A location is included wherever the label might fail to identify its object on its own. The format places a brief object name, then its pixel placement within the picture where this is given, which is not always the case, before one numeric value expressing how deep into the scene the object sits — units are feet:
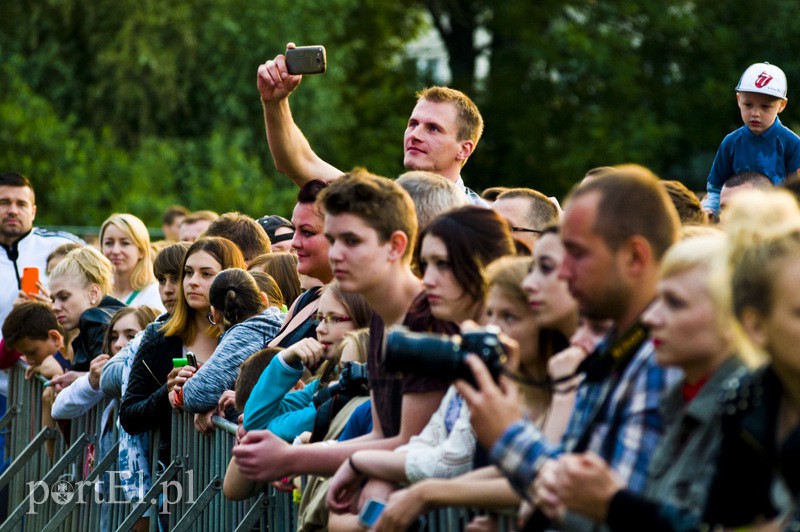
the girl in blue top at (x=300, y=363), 33.54
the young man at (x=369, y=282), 28.82
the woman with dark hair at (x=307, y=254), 38.31
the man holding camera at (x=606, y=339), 20.71
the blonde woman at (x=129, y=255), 59.44
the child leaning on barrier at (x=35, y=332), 59.63
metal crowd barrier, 35.83
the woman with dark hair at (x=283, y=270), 45.63
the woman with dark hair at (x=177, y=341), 43.62
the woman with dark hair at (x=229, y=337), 39.68
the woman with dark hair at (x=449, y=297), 25.54
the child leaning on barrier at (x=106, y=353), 49.71
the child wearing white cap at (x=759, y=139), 51.98
